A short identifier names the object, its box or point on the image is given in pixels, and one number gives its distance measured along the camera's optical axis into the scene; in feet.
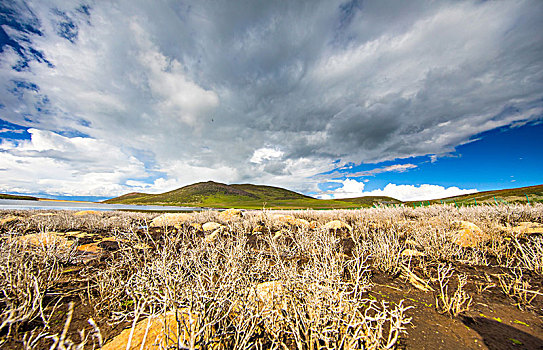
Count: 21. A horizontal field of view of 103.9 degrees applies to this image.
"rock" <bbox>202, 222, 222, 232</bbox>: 29.58
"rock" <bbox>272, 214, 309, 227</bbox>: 32.73
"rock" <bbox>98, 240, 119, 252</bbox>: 19.33
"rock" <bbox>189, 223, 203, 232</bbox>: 30.49
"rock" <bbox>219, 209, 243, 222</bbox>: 36.94
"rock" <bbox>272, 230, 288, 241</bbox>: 24.13
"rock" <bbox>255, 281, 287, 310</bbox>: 7.80
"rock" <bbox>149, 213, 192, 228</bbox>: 34.88
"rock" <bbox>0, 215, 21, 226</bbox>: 29.90
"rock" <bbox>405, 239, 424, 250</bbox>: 17.93
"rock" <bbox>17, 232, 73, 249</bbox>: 15.43
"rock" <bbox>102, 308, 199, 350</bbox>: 6.74
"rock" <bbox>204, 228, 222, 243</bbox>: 21.59
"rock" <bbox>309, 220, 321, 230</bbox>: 31.18
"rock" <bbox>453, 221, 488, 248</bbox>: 17.54
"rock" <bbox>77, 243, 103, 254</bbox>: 18.01
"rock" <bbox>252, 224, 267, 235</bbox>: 29.34
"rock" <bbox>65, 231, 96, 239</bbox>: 22.40
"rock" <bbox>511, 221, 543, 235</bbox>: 20.16
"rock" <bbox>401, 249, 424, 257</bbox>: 15.91
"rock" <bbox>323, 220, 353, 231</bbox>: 29.48
